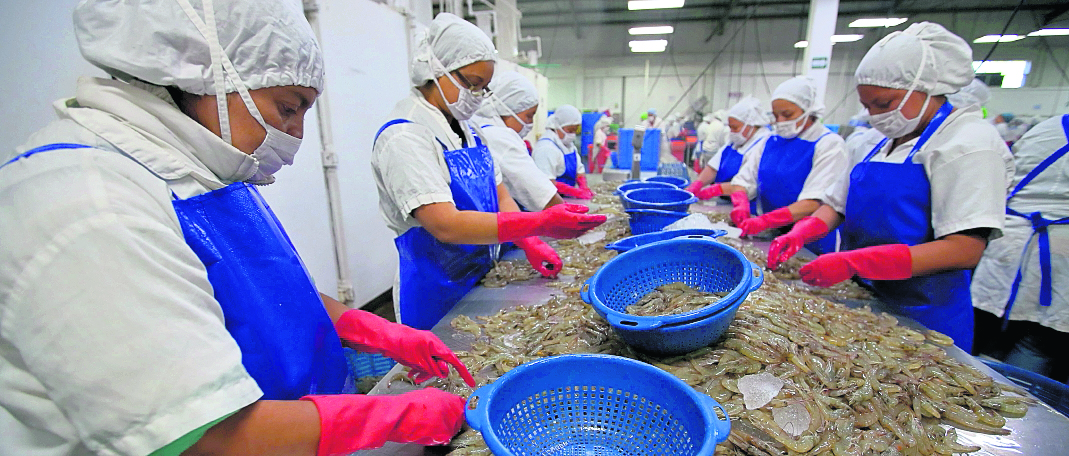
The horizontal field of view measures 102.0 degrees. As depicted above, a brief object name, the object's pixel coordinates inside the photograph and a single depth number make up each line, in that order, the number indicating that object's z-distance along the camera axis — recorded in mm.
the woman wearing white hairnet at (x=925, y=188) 2047
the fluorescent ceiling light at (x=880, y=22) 16094
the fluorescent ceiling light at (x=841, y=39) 18516
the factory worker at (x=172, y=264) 661
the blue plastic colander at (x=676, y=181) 4629
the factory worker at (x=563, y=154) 5992
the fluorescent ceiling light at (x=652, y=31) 17891
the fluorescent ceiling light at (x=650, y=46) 21000
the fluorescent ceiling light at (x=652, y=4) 12320
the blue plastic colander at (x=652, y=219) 2908
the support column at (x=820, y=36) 8516
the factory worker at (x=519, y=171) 3443
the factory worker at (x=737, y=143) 5445
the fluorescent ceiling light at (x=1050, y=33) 14388
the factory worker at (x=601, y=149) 11961
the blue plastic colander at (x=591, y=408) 1065
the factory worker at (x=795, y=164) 3582
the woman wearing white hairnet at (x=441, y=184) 2105
